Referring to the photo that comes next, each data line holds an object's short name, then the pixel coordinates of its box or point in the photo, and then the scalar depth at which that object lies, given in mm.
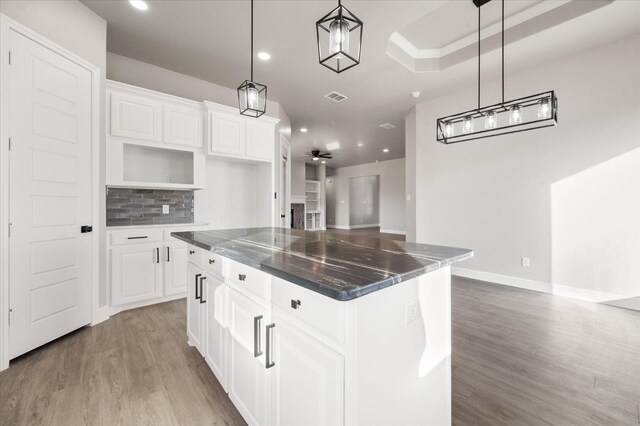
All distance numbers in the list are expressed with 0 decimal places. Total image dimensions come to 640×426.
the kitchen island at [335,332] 915
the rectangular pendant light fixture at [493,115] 1990
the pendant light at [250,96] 2127
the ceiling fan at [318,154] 8664
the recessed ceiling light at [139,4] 2537
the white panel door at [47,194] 2098
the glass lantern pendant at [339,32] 1325
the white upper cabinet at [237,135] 3727
